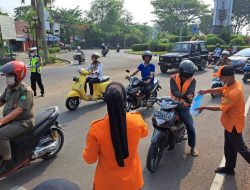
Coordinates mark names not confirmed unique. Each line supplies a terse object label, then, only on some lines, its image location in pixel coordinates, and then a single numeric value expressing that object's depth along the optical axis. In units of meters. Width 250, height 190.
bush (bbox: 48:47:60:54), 27.73
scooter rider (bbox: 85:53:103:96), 6.24
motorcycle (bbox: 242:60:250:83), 9.20
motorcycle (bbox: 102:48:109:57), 23.17
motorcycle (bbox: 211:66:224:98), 7.20
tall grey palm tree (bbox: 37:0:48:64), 14.67
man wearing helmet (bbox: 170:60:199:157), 3.41
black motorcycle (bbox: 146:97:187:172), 3.16
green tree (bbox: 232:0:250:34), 46.39
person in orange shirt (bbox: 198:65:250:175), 2.82
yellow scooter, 5.87
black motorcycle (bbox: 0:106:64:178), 3.02
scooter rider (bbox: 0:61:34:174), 2.87
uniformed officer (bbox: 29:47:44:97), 7.21
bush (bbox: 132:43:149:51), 30.06
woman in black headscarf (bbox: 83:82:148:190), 1.66
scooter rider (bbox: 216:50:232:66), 7.30
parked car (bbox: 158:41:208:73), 11.65
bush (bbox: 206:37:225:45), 25.14
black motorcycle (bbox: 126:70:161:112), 5.66
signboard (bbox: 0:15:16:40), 12.80
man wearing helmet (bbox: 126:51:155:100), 5.70
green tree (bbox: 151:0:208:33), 48.26
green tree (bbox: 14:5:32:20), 46.92
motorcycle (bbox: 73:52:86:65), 16.48
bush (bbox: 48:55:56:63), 16.18
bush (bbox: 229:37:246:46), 25.42
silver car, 11.64
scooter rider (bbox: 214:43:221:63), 14.21
